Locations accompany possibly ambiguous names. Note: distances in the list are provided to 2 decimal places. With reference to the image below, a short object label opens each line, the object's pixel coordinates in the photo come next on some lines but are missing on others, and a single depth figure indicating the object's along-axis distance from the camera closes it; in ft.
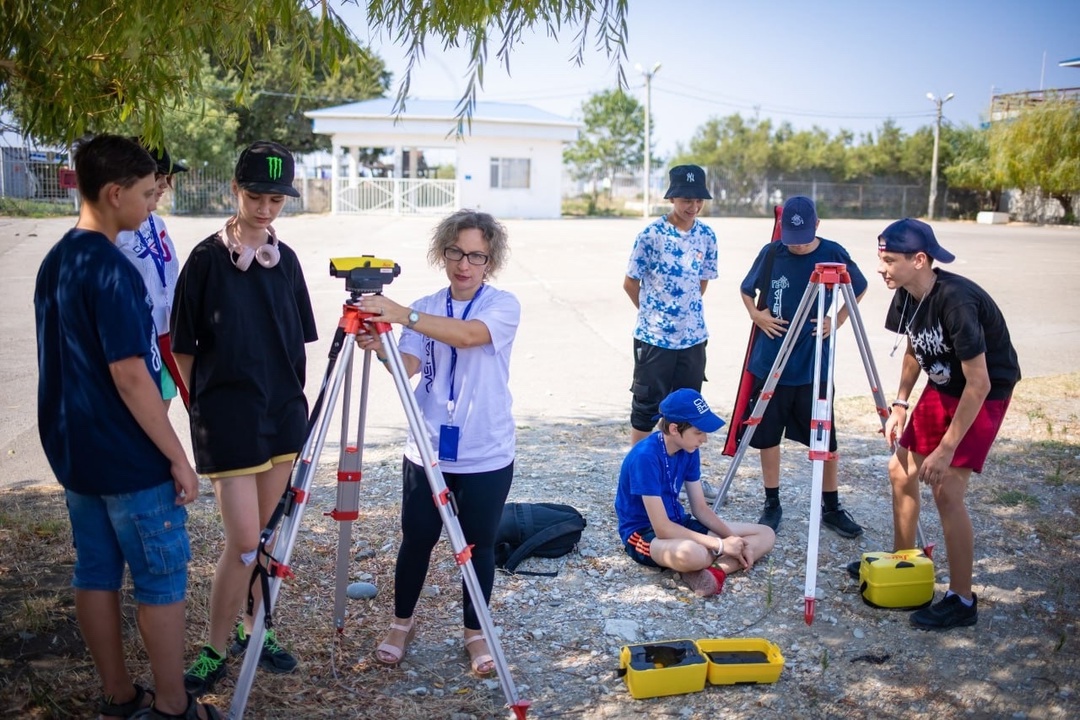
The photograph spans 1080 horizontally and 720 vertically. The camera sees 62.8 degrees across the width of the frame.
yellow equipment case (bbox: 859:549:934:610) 15.15
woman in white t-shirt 12.14
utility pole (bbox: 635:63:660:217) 140.71
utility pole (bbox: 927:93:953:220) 162.71
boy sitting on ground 15.69
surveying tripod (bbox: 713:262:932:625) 14.69
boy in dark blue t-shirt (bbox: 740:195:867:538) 18.01
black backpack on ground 16.87
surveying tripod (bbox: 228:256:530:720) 10.58
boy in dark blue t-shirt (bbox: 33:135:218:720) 9.49
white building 122.93
